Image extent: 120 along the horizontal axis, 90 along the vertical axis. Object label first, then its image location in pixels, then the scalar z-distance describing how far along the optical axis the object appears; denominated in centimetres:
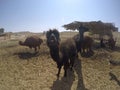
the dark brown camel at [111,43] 898
